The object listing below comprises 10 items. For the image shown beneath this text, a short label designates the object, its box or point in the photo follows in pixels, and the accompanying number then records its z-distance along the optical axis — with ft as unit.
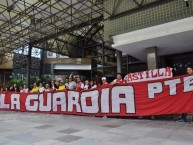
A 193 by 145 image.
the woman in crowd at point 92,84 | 28.67
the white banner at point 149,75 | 24.80
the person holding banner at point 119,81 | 24.71
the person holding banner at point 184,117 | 19.77
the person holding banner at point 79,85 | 27.69
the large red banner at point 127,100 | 19.52
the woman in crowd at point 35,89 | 33.57
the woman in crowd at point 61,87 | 29.56
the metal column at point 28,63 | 65.37
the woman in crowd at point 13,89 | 39.05
